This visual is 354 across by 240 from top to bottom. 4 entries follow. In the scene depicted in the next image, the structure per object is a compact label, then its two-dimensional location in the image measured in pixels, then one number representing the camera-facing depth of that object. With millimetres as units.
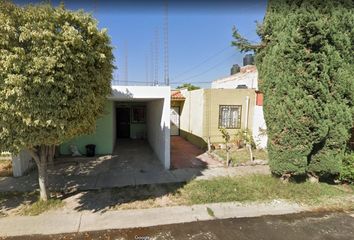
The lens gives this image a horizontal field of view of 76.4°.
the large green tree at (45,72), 4098
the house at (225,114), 12617
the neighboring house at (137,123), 8492
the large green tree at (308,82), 6277
